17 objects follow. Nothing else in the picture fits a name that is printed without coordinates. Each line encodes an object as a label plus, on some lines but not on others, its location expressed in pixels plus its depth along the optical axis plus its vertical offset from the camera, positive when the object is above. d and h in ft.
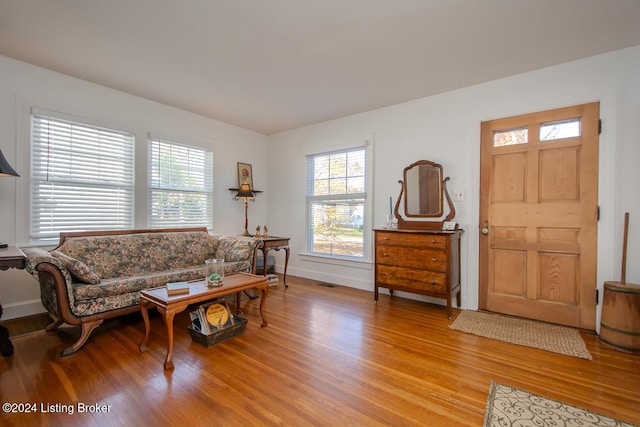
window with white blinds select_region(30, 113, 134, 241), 9.86 +1.21
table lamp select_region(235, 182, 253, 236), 15.03 +0.85
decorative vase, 8.13 -1.79
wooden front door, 8.87 -0.05
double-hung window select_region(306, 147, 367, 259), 14.19 +0.51
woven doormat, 7.74 -3.59
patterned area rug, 4.96 -3.61
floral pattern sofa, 7.28 -1.87
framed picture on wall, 16.25 +2.14
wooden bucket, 7.43 -2.70
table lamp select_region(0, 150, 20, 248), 7.55 +1.07
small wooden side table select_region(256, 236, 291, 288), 13.53 -1.64
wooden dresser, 9.96 -1.81
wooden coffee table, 6.76 -2.21
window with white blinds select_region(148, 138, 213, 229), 12.80 +1.21
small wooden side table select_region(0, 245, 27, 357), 6.37 -1.22
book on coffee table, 7.23 -2.01
